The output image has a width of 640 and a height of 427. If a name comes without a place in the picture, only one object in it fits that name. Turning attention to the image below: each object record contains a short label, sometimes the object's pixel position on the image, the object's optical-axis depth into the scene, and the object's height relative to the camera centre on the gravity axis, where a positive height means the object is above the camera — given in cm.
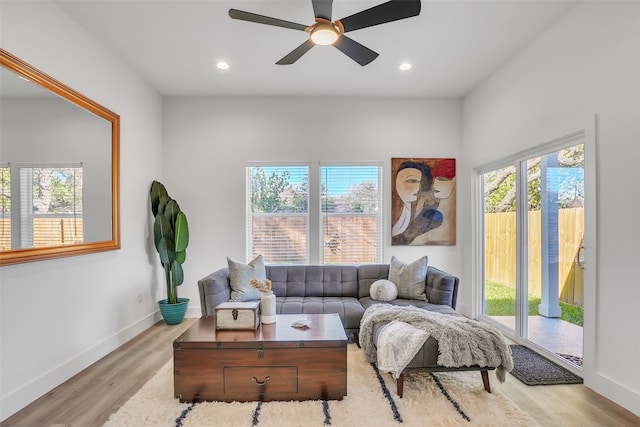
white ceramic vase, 266 -74
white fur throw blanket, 233 -92
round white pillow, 361 -83
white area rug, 208 -127
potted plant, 407 -36
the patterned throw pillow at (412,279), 364 -73
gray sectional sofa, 335 -84
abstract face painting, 464 +11
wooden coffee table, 228 -104
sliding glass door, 288 -35
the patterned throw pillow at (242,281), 355 -72
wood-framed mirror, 226 +34
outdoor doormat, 263 -130
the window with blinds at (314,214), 469 -3
